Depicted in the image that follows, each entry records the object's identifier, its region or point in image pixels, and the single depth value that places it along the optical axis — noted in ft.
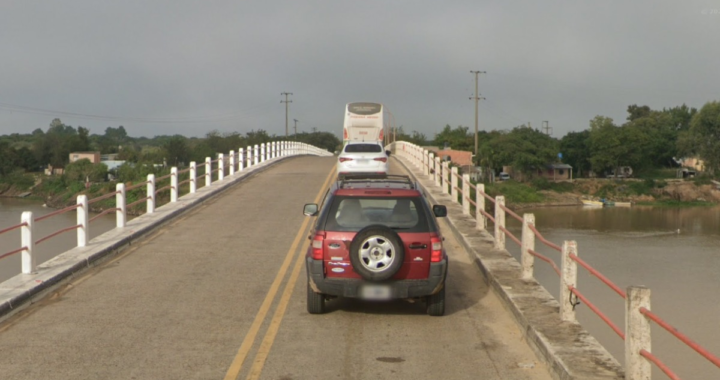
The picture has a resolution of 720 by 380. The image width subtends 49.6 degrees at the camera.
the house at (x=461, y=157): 317.44
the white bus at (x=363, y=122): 155.94
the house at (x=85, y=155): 360.63
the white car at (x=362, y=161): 101.50
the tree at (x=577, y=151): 373.20
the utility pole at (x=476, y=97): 310.45
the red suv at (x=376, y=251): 30.76
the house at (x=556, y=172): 346.78
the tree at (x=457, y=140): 419.13
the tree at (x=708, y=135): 299.99
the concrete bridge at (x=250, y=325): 25.84
